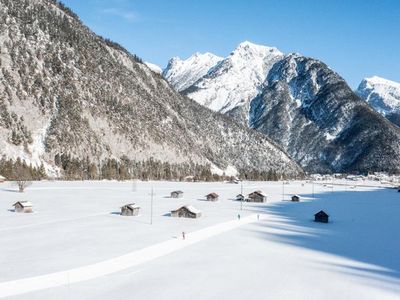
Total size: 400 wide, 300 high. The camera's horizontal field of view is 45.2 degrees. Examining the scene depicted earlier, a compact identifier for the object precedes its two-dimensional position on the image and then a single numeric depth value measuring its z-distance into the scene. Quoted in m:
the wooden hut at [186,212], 72.62
